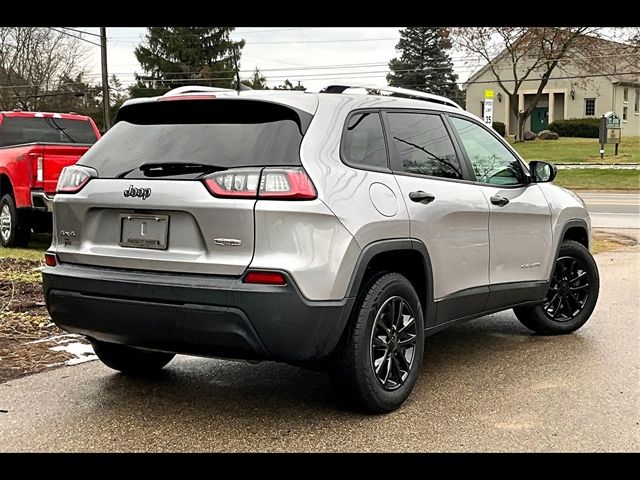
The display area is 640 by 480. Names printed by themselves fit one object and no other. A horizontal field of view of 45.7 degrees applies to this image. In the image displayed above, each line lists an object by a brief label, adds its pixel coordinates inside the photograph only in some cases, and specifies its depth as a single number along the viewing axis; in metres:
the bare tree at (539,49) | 45.19
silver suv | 3.77
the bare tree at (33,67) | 46.28
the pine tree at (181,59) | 56.38
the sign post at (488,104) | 22.70
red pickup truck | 9.89
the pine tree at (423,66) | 68.81
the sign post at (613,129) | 37.16
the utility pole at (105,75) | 32.97
